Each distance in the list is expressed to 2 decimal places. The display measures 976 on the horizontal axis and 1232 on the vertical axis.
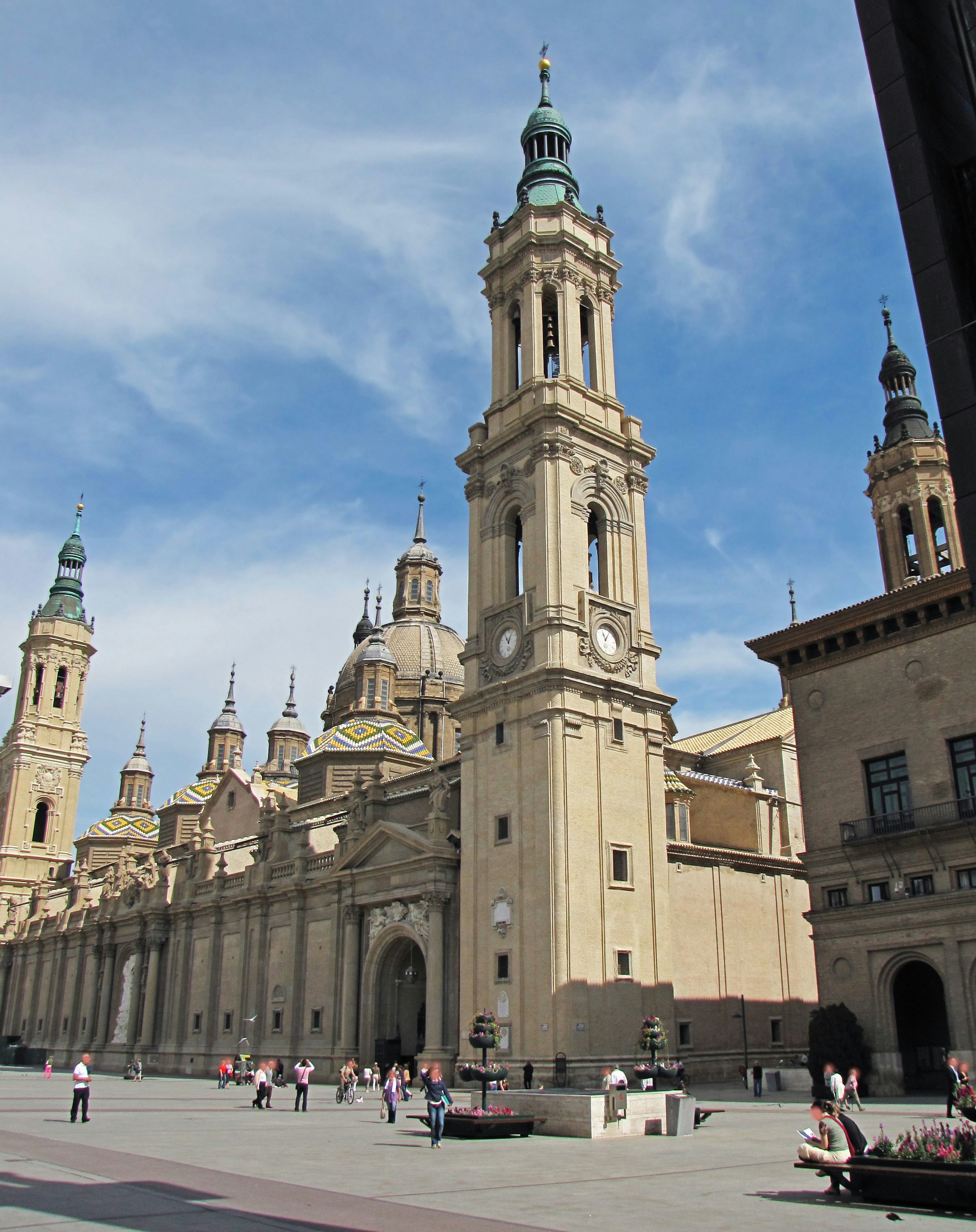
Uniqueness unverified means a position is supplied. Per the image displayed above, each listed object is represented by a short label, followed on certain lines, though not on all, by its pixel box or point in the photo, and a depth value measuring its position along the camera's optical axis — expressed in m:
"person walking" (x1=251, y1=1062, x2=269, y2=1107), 31.78
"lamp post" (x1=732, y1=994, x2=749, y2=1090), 44.69
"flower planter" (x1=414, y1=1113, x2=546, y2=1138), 23.61
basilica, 39.47
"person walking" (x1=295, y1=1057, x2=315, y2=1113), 31.69
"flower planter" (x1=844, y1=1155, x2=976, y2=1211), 12.75
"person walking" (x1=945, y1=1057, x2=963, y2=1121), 22.98
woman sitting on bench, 14.23
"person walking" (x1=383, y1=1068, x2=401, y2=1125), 28.39
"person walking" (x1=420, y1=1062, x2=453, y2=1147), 21.56
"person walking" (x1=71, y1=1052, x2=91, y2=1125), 25.69
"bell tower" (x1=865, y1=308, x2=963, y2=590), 59.47
